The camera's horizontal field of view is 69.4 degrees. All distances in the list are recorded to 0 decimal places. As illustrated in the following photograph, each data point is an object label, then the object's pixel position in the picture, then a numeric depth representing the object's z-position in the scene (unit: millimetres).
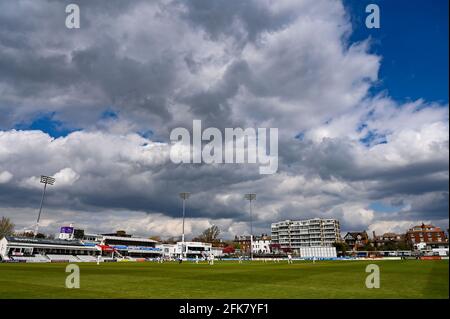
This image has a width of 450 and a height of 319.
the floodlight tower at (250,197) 105750
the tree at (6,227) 118650
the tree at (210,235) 188125
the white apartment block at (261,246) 177000
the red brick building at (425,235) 146250
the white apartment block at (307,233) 173250
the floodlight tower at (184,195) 109375
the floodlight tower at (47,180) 95875
